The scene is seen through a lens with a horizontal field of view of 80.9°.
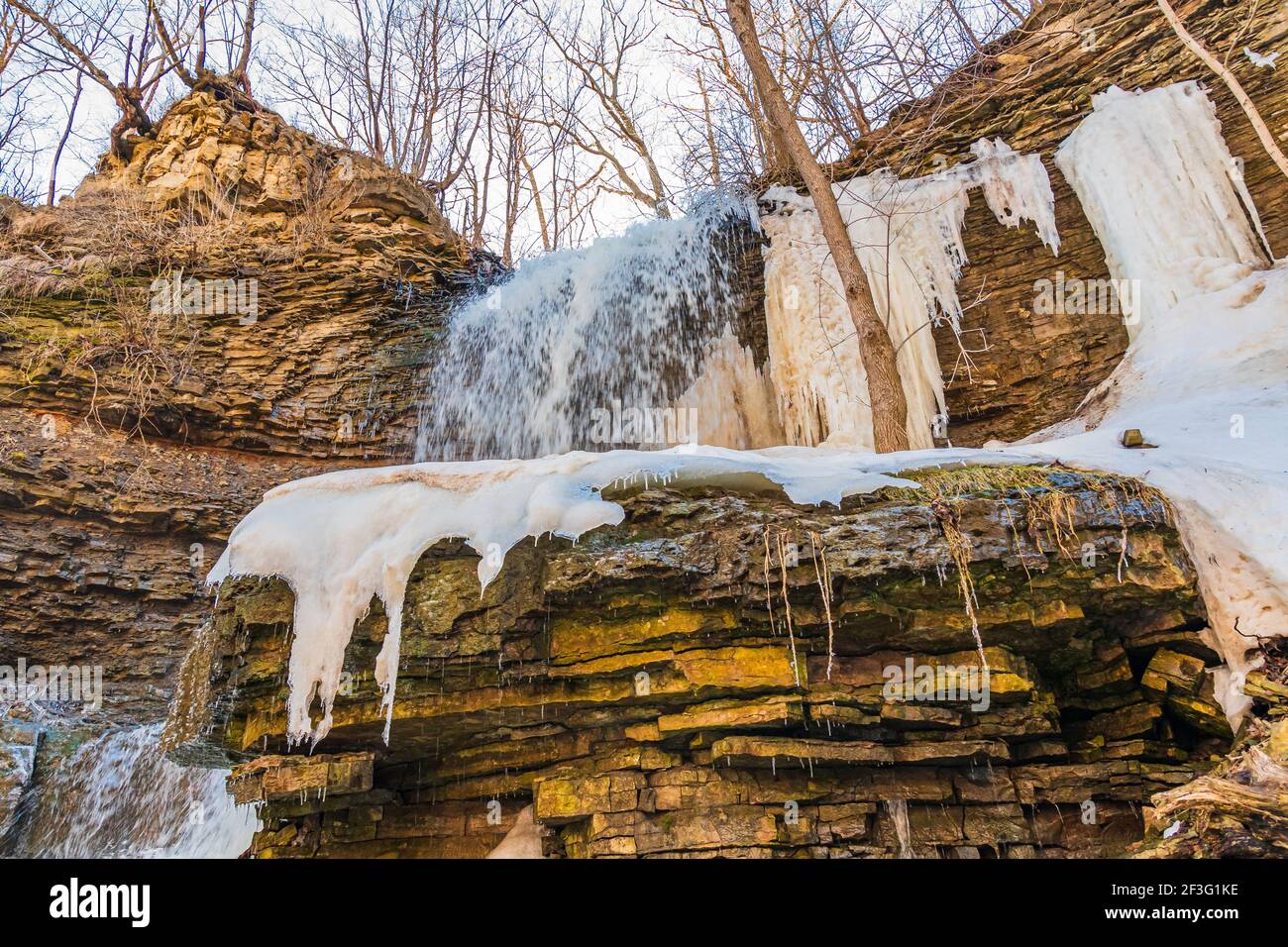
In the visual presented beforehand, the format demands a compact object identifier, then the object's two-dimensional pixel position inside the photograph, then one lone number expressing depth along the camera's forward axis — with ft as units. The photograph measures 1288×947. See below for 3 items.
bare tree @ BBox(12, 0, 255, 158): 33.40
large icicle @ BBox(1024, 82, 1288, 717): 12.35
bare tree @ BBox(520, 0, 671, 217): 47.82
